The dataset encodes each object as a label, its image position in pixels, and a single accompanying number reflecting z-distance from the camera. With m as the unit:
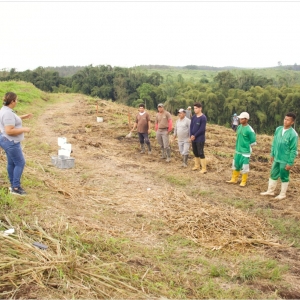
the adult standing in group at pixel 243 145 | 5.93
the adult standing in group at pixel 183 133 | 7.19
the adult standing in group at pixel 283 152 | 5.20
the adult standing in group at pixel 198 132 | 6.68
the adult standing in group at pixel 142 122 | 8.25
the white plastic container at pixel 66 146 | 7.00
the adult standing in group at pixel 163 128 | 7.68
